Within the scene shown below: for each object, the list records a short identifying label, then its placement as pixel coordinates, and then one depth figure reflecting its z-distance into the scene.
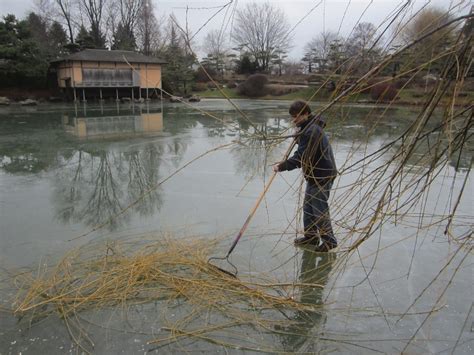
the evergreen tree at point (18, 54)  24.28
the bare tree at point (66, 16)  39.03
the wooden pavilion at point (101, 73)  25.69
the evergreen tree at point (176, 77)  31.25
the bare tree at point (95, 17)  39.74
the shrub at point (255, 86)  33.09
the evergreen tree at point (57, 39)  29.02
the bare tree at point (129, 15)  37.50
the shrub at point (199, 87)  37.52
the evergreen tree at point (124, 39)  35.56
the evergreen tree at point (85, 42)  30.47
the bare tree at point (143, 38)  26.08
